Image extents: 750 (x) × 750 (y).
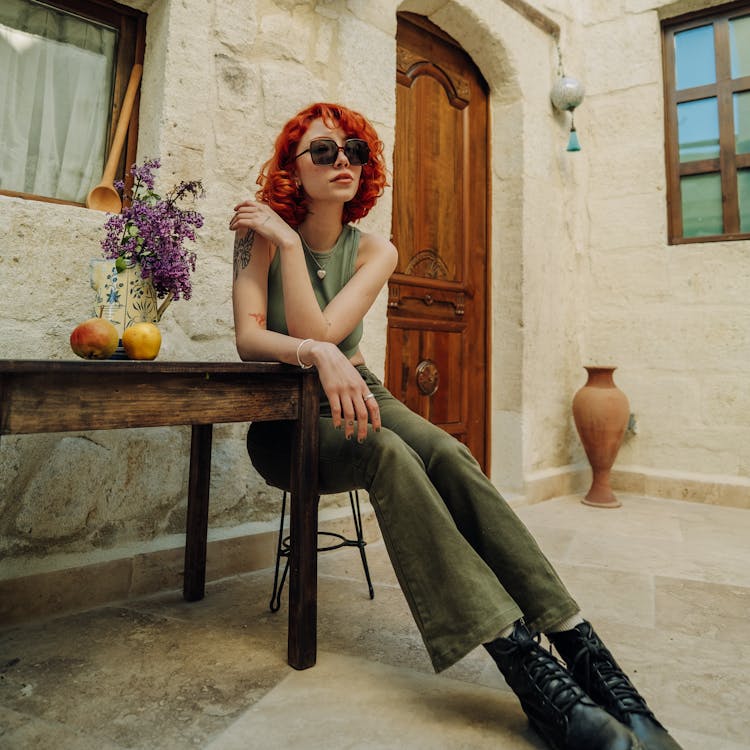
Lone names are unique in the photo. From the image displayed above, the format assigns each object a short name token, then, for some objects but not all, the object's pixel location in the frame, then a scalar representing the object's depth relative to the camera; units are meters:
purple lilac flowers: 1.41
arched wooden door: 2.99
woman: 1.06
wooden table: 0.97
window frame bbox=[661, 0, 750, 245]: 3.48
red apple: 1.18
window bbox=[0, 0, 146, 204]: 1.86
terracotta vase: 3.24
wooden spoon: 1.93
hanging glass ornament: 3.48
